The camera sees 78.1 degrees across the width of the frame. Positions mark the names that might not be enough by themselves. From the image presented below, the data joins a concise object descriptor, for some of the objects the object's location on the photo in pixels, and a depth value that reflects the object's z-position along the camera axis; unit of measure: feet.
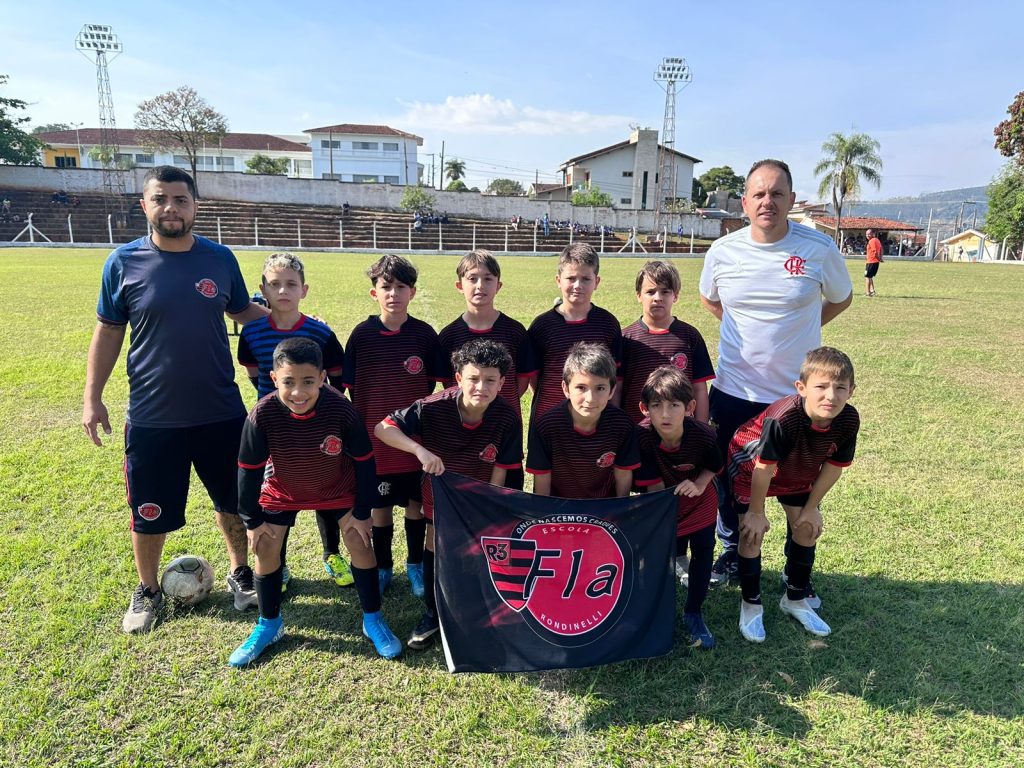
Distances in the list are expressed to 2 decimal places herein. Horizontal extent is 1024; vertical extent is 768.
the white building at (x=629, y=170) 219.61
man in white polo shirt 11.76
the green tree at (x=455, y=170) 271.74
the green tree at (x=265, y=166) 204.13
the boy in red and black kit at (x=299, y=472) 10.23
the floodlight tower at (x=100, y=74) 148.97
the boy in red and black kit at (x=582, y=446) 10.78
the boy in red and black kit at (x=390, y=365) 12.21
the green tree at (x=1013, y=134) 137.18
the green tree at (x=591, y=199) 183.05
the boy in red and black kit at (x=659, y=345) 12.36
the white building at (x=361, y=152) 235.81
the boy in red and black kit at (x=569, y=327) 12.30
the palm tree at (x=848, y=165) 162.20
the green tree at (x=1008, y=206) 147.64
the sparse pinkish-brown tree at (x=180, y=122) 173.68
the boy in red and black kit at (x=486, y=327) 12.03
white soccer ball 11.94
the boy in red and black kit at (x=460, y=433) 10.78
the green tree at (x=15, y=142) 168.04
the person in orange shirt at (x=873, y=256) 59.98
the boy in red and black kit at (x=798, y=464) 10.37
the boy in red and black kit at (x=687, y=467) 10.75
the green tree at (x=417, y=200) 165.17
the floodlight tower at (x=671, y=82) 183.62
